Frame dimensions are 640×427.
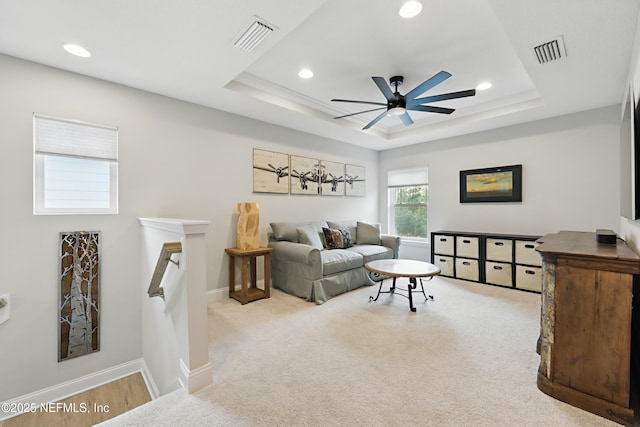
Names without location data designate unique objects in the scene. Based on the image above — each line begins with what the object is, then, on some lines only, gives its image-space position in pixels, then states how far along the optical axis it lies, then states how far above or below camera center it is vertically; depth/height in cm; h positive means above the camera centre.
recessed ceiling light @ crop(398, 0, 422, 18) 202 +154
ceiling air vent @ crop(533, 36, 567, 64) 217 +134
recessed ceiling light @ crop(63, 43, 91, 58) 221 +134
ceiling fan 263 +120
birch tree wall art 252 -79
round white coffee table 308 -70
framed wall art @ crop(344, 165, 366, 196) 539 +63
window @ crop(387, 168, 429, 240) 549 +18
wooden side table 340 -81
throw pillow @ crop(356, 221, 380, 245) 482 -41
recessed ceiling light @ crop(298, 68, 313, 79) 305 +158
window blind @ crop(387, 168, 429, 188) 545 +71
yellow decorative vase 357 -17
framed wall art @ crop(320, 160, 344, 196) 494 +61
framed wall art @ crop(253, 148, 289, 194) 401 +60
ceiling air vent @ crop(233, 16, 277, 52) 196 +134
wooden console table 149 -69
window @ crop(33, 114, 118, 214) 247 +43
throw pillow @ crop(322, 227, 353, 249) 438 -45
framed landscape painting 428 +44
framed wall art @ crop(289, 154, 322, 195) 448 +62
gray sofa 344 -64
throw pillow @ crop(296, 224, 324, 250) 396 -38
